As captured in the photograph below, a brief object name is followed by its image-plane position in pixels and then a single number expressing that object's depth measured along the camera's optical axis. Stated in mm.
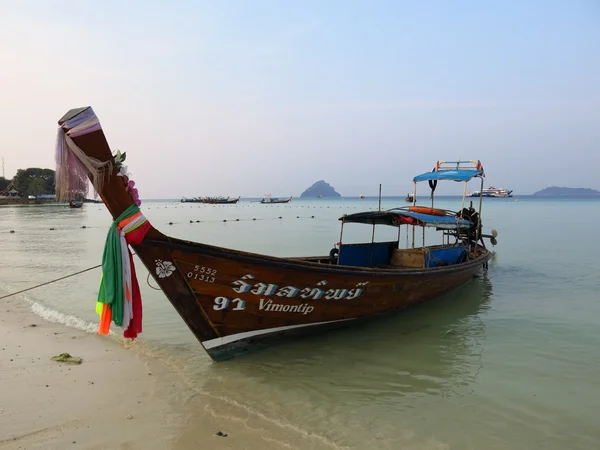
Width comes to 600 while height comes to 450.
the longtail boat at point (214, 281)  4316
